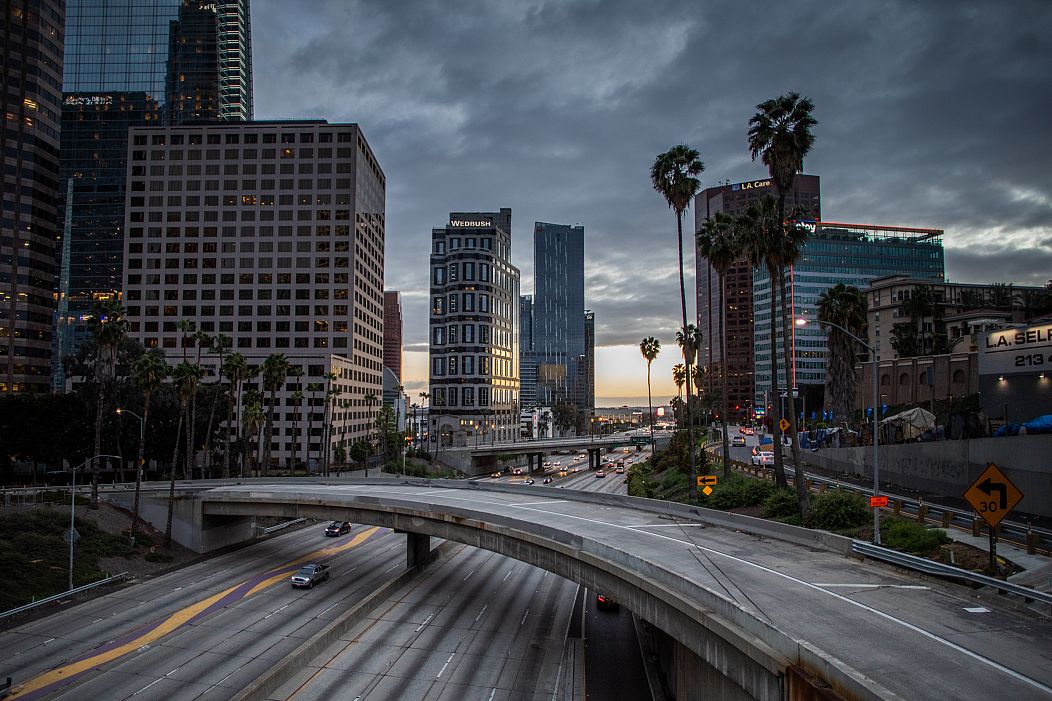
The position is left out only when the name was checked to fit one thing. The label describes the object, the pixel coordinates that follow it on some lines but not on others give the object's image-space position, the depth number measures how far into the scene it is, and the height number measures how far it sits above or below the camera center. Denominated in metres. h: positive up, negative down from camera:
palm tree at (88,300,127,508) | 52.50 +5.04
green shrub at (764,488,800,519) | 32.62 -6.77
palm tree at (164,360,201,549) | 53.91 +0.70
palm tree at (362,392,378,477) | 133.75 -3.09
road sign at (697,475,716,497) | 36.95 -6.11
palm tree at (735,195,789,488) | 34.50 +9.01
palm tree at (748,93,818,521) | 33.50 +14.45
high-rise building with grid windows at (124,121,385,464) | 120.81 +31.49
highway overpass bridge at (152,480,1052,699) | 12.91 -6.68
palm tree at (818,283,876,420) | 59.38 +5.47
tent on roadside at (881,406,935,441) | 49.22 -3.34
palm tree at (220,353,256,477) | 68.44 +2.29
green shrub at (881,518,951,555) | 23.39 -6.32
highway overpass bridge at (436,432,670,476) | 120.25 -13.64
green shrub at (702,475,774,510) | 38.09 -7.22
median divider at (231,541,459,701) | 24.73 -13.25
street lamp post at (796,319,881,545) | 23.62 -5.46
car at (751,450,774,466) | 67.38 -8.84
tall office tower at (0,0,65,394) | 108.69 +38.90
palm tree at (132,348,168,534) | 52.19 +1.33
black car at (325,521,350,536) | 59.72 -14.80
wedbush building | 170.25 +13.40
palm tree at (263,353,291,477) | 75.00 +2.13
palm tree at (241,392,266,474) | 70.12 -3.04
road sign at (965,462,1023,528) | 17.80 -3.42
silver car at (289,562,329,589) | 41.81 -13.87
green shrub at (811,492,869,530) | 28.97 -6.38
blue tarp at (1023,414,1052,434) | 36.44 -2.45
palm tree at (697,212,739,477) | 44.59 +11.48
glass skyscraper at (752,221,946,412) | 147.50 +31.90
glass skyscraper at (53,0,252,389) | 191.00 +109.70
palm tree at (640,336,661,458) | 99.56 +6.89
